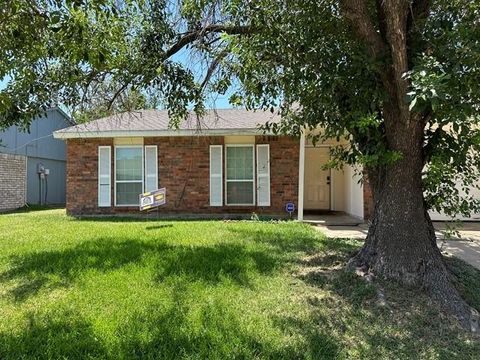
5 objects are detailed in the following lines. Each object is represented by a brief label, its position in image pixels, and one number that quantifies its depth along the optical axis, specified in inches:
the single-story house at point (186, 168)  509.7
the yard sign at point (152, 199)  452.8
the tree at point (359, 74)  150.6
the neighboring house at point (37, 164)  756.6
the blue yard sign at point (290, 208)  493.1
